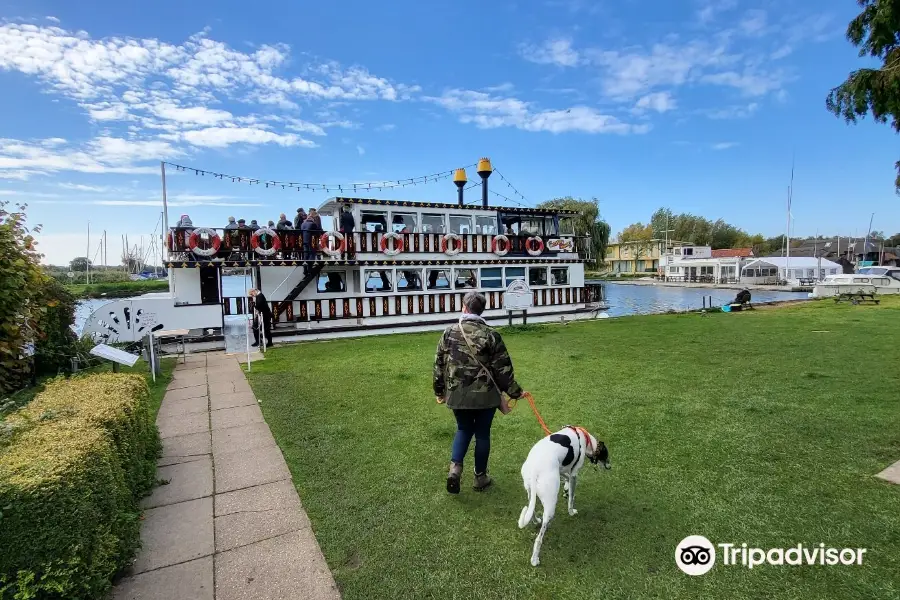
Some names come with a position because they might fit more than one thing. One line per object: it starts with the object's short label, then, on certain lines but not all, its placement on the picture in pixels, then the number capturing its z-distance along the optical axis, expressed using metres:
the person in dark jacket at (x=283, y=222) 13.92
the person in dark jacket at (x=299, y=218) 14.08
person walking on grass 3.72
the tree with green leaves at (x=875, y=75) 4.25
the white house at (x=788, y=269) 51.84
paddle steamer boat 12.10
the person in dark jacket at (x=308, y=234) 13.36
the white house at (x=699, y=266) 57.22
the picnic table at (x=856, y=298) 24.52
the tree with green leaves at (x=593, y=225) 45.62
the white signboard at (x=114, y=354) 6.81
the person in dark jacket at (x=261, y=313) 12.24
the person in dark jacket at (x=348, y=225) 14.05
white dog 2.90
